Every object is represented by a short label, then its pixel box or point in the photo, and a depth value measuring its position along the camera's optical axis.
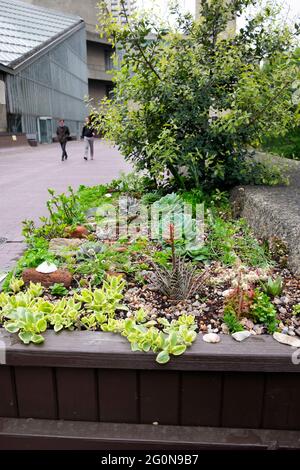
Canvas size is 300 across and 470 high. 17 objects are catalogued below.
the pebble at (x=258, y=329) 2.29
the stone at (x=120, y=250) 3.61
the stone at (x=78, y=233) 4.17
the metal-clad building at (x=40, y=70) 27.56
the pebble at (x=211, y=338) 2.13
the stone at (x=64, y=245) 3.57
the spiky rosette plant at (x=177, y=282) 2.76
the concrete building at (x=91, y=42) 55.91
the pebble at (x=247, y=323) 2.34
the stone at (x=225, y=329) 2.33
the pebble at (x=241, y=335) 2.15
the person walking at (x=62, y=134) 17.08
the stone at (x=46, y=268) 3.05
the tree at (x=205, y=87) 4.83
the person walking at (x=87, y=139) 17.11
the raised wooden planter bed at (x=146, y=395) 2.05
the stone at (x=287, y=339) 2.08
